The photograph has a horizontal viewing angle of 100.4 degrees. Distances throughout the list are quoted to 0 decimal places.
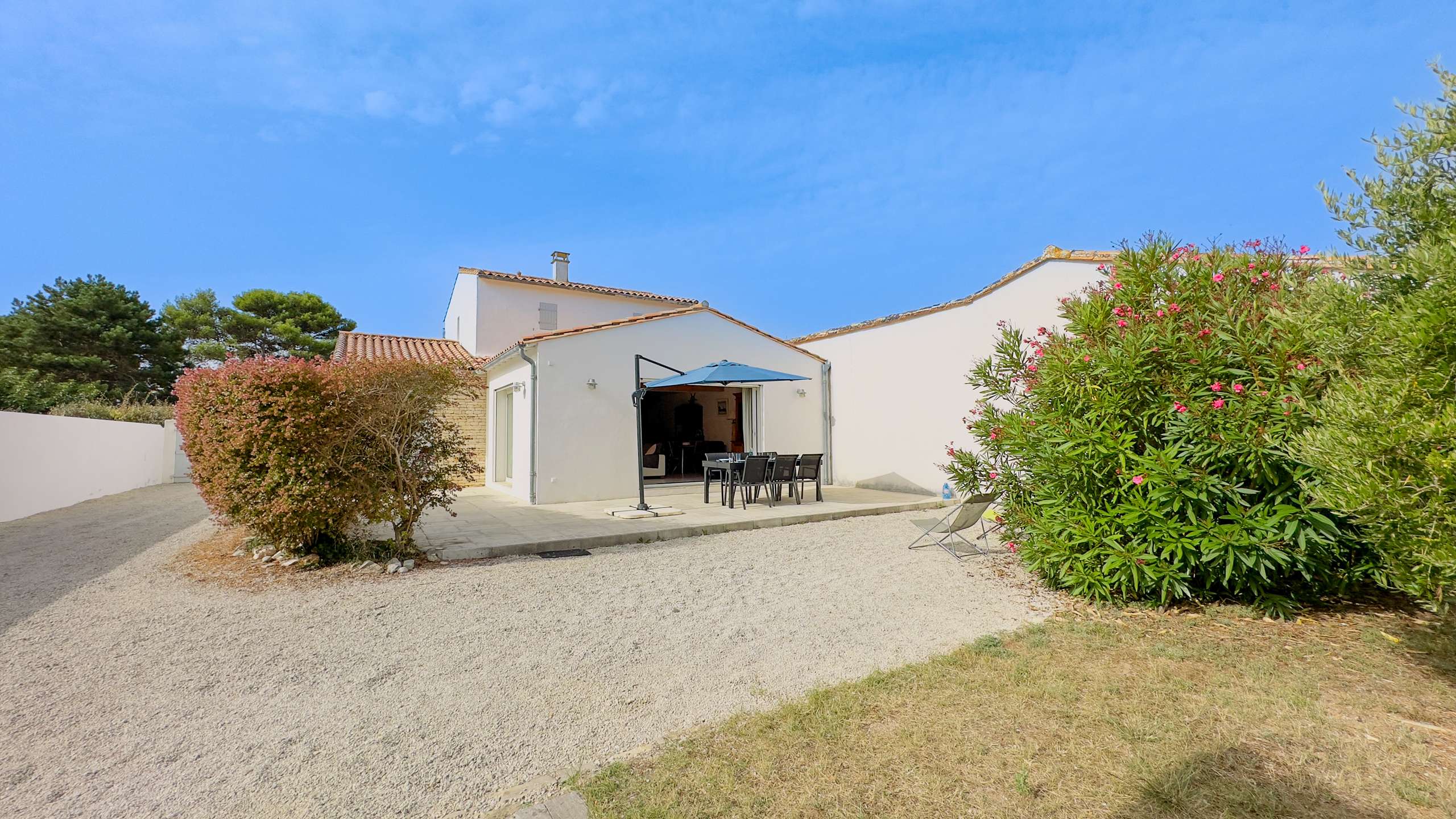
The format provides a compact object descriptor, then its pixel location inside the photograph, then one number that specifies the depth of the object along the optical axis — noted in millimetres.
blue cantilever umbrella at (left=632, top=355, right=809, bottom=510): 10602
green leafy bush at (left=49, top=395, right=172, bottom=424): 15523
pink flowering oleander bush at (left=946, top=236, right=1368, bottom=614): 3863
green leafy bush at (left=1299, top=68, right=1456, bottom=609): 2367
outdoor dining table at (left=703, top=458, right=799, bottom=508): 10102
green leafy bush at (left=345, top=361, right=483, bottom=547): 6035
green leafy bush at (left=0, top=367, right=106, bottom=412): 14471
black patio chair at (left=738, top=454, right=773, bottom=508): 9797
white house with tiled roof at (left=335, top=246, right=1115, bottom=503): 10766
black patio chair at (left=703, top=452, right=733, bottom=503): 10492
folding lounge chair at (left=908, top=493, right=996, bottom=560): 6395
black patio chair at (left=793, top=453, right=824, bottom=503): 10469
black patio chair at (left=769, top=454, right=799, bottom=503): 10375
